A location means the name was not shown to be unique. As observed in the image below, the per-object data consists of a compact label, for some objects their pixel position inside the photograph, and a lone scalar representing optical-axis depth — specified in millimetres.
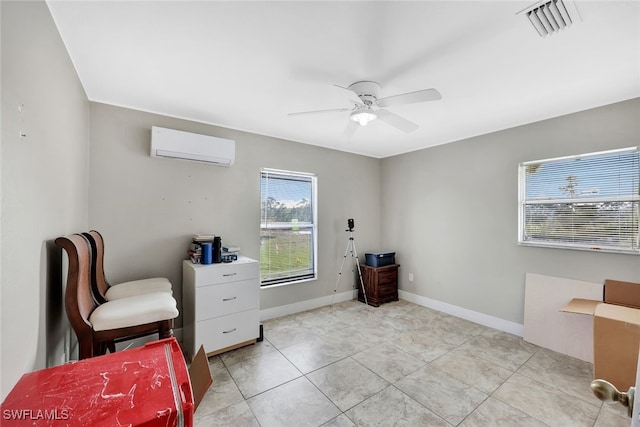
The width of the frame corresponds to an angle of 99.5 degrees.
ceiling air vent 1366
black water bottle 2715
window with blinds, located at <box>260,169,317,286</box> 3559
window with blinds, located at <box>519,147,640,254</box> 2434
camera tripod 4138
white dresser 2480
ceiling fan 1851
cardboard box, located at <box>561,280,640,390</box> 1917
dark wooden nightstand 4039
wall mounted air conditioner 2632
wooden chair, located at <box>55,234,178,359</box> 1522
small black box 4133
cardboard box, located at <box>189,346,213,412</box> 1197
